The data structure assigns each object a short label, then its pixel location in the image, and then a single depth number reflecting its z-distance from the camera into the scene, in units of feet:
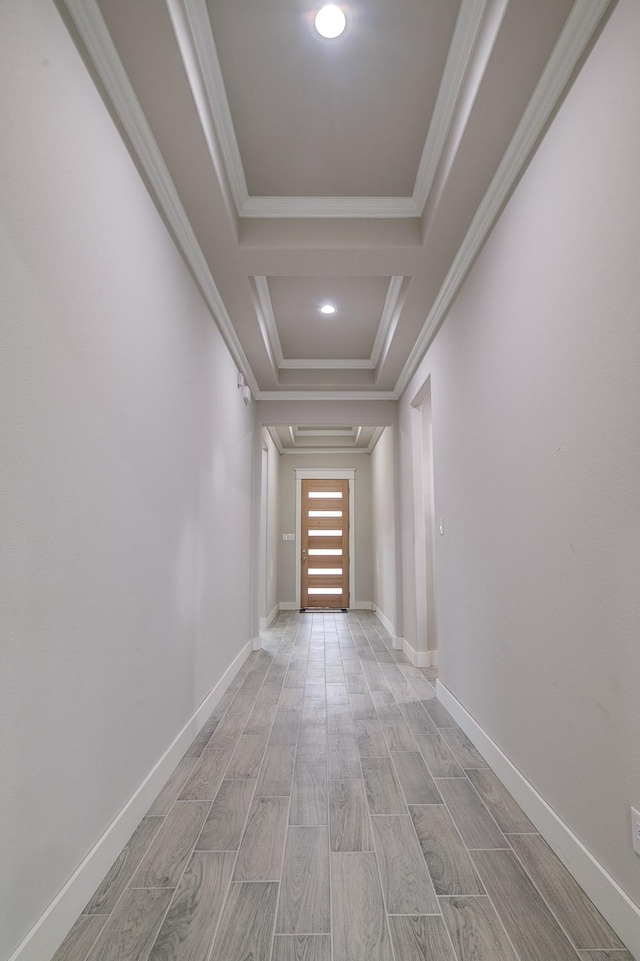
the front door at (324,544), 28.17
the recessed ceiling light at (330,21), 5.62
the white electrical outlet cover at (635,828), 4.23
